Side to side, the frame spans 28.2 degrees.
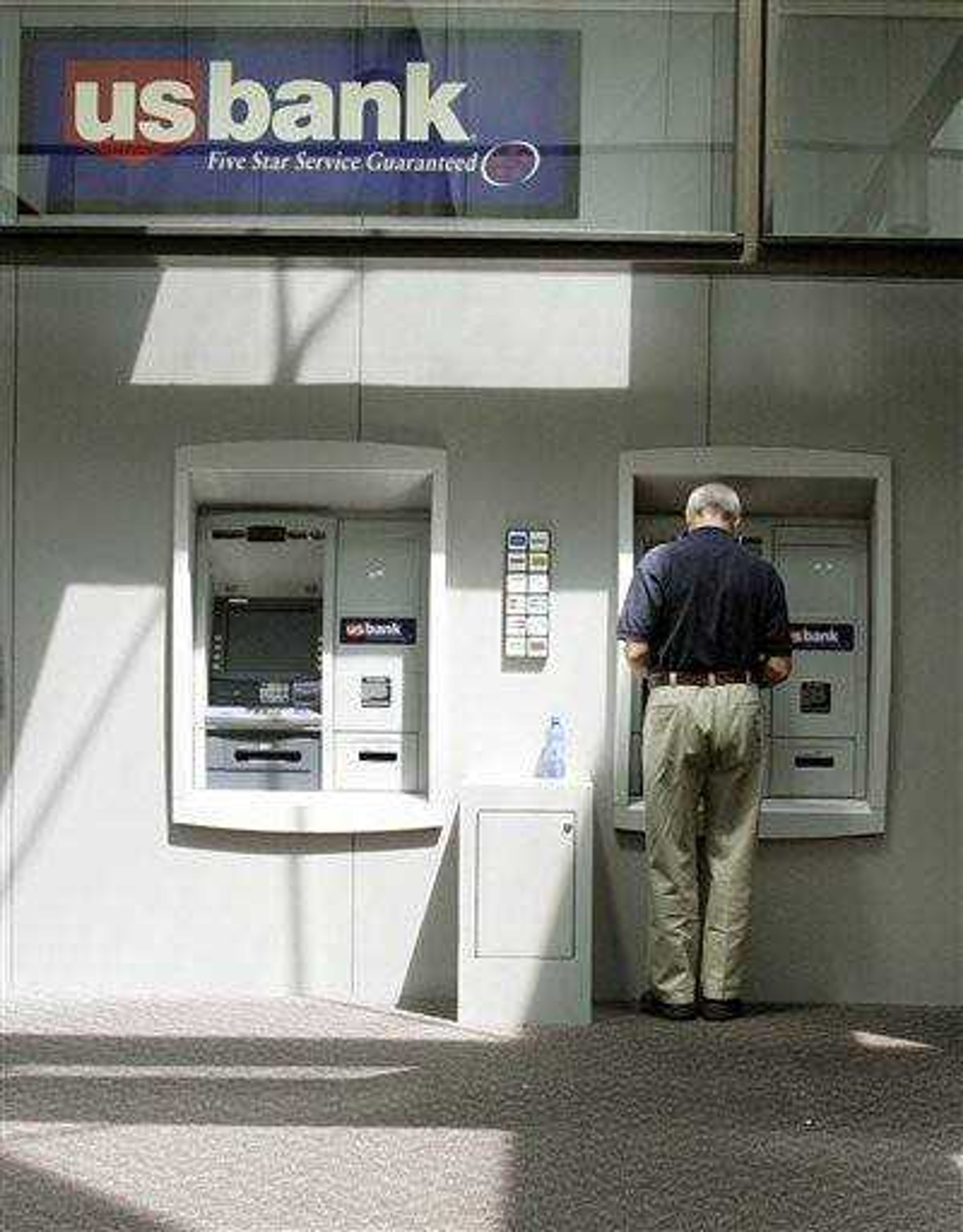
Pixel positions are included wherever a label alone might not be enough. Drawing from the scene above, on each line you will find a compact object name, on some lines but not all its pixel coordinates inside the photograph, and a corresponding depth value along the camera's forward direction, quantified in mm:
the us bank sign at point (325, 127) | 6262
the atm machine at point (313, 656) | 7441
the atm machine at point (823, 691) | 7383
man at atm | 6797
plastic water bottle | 7105
